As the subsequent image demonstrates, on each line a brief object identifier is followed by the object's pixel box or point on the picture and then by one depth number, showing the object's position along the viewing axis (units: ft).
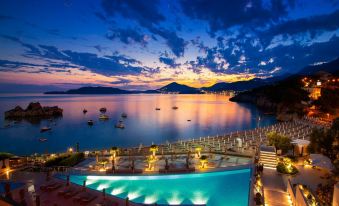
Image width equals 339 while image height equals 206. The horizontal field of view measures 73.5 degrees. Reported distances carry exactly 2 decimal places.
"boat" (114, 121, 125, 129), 156.04
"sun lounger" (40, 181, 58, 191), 32.92
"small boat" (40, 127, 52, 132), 143.01
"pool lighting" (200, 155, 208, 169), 41.09
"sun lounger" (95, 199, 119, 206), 28.76
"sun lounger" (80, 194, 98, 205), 29.53
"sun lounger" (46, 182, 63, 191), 32.86
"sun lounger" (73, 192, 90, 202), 29.94
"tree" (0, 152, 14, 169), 39.93
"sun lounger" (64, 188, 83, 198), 31.01
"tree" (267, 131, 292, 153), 47.11
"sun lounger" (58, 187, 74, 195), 31.39
